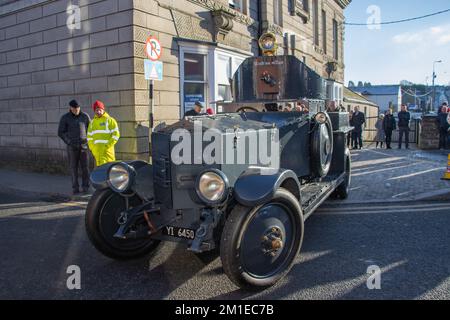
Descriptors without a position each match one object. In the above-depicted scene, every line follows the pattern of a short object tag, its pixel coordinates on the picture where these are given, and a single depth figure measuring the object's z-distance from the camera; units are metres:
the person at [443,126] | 13.62
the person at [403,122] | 14.34
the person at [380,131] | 16.81
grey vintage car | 3.36
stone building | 8.90
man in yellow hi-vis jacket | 7.23
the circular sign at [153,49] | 7.94
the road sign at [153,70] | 7.84
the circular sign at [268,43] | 6.10
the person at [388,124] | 15.14
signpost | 7.87
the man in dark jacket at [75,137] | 7.81
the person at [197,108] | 8.80
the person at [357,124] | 14.99
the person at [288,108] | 5.50
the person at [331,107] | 7.12
